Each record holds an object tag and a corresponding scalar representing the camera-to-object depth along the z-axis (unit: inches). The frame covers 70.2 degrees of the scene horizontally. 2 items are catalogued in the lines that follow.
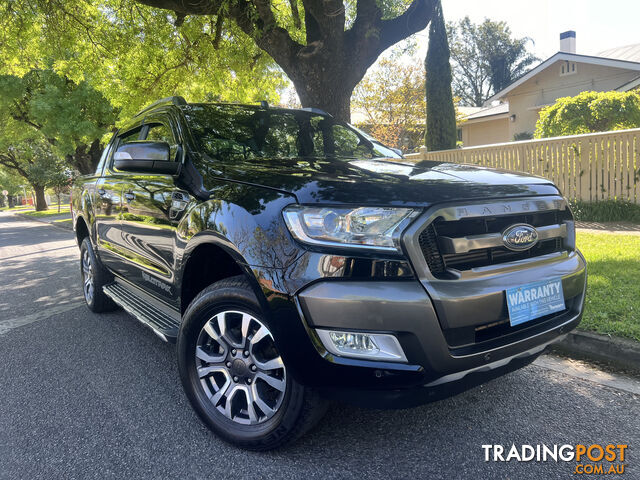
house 717.9
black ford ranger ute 72.0
